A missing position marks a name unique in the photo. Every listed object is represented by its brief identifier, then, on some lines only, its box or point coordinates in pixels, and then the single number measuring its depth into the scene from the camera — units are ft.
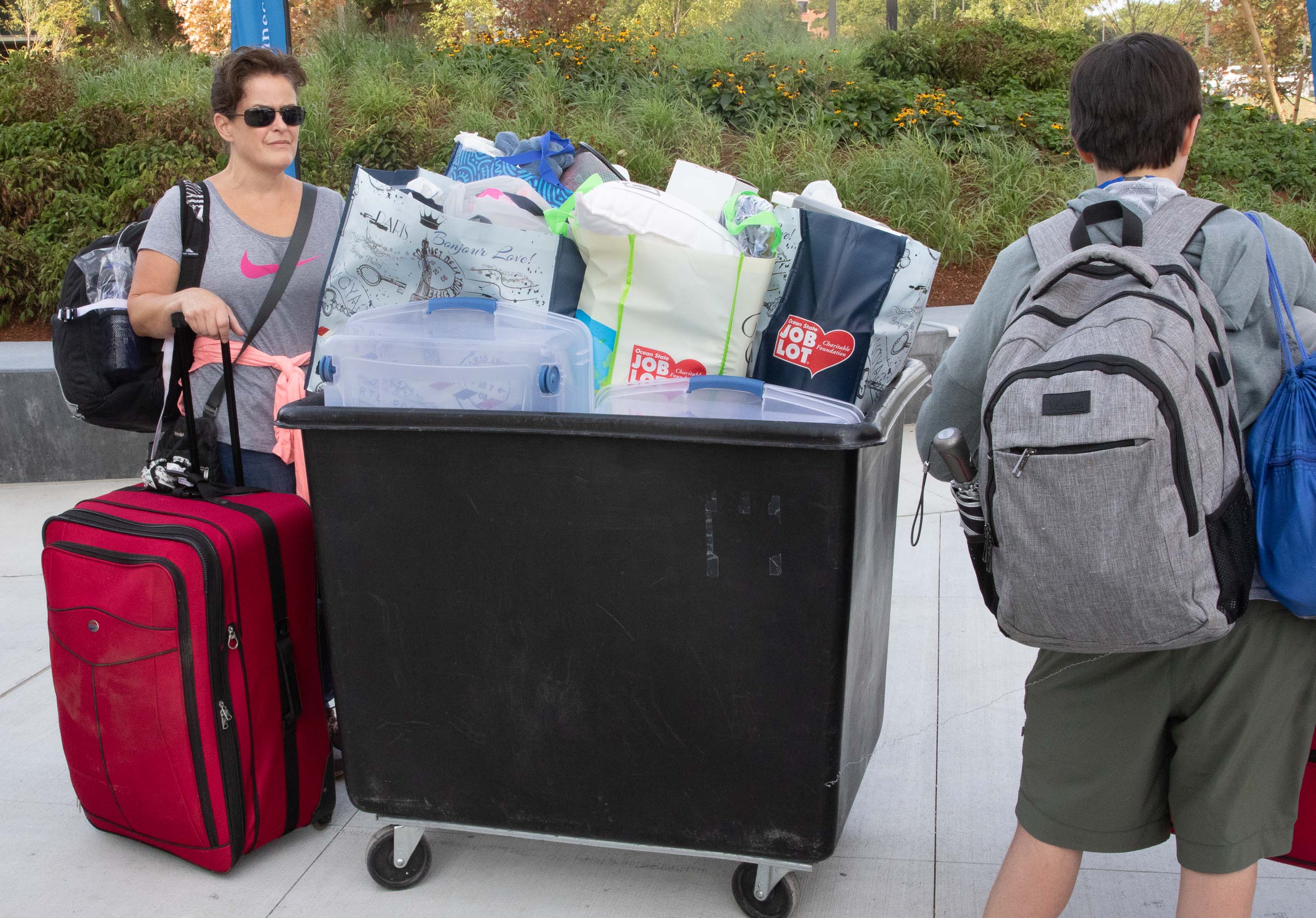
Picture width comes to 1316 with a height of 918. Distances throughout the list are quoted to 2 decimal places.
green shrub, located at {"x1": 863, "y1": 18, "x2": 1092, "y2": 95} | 31.96
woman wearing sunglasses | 8.16
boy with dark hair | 5.38
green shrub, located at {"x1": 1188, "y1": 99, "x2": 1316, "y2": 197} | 26.89
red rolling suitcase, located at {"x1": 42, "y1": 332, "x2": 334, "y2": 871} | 7.18
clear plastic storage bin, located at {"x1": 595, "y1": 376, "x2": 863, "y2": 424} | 6.34
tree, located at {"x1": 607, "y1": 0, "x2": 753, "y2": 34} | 59.21
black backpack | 8.20
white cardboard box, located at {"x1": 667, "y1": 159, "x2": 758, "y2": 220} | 7.82
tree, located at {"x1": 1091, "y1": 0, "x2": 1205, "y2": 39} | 52.31
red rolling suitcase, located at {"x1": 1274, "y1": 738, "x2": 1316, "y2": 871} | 5.74
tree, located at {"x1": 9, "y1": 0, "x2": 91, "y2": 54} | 50.19
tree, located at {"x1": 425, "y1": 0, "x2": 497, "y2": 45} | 51.60
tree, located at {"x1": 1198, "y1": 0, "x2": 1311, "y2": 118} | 48.39
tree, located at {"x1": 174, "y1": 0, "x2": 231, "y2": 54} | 48.78
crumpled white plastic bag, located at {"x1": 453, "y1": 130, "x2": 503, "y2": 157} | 8.84
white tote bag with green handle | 6.73
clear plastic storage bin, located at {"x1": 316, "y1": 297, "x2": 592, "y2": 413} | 6.64
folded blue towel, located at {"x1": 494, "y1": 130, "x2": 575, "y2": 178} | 8.64
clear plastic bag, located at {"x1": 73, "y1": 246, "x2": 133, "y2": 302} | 8.33
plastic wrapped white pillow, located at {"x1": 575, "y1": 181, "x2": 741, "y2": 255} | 6.79
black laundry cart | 6.14
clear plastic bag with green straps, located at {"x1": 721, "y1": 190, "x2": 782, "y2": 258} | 6.91
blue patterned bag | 8.38
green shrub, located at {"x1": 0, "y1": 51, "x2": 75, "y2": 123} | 25.67
